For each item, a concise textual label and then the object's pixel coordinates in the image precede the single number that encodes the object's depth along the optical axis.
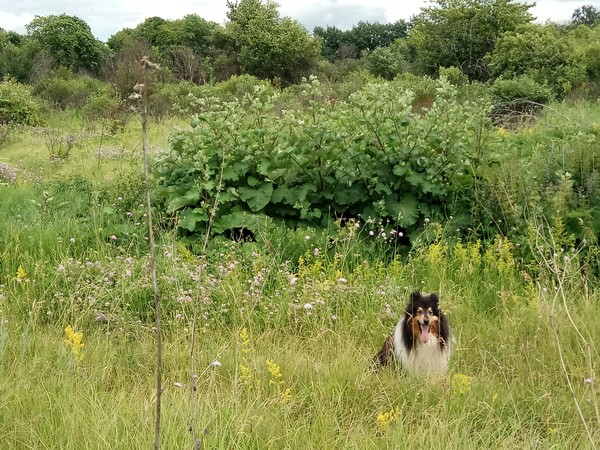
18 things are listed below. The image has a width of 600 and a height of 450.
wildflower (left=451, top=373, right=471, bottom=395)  2.43
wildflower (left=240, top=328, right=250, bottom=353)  2.62
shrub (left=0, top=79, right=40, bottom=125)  15.84
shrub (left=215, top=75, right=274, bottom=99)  20.45
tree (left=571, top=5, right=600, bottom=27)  65.50
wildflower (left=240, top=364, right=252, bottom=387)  2.54
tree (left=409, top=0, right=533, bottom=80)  27.92
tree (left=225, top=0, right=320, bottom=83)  33.06
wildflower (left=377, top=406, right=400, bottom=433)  2.29
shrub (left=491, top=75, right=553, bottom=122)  17.33
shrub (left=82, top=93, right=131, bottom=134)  14.58
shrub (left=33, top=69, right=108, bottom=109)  21.10
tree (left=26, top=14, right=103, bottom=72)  35.91
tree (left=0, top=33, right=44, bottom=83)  29.36
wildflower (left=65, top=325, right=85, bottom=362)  2.33
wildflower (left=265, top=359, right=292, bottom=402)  2.49
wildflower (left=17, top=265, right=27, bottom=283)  3.59
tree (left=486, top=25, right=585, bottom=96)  20.09
